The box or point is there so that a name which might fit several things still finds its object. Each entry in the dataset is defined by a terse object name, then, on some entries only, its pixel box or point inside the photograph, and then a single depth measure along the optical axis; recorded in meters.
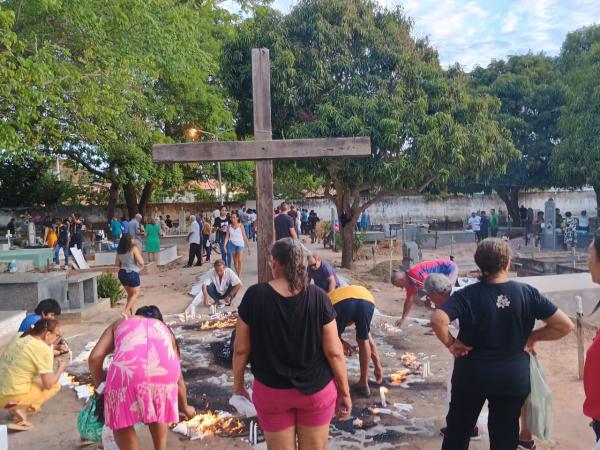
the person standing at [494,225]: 23.17
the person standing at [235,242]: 11.70
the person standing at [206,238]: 16.34
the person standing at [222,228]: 12.70
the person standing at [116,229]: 18.97
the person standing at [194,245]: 14.94
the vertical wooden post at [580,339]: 5.51
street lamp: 20.81
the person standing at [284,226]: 9.94
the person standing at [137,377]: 3.23
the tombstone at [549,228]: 20.07
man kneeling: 9.60
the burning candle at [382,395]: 4.96
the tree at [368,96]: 12.64
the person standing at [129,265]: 8.40
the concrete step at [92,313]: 8.82
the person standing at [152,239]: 15.07
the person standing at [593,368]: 2.69
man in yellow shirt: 4.96
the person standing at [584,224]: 21.52
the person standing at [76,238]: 16.53
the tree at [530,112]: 25.03
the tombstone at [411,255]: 15.35
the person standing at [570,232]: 18.50
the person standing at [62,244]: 16.34
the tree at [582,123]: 21.53
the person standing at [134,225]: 14.91
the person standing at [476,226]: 22.30
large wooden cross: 5.71
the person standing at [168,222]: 30.66
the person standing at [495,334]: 3.03
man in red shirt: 5.78
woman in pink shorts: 2.87
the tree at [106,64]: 10.08
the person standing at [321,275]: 6.01
